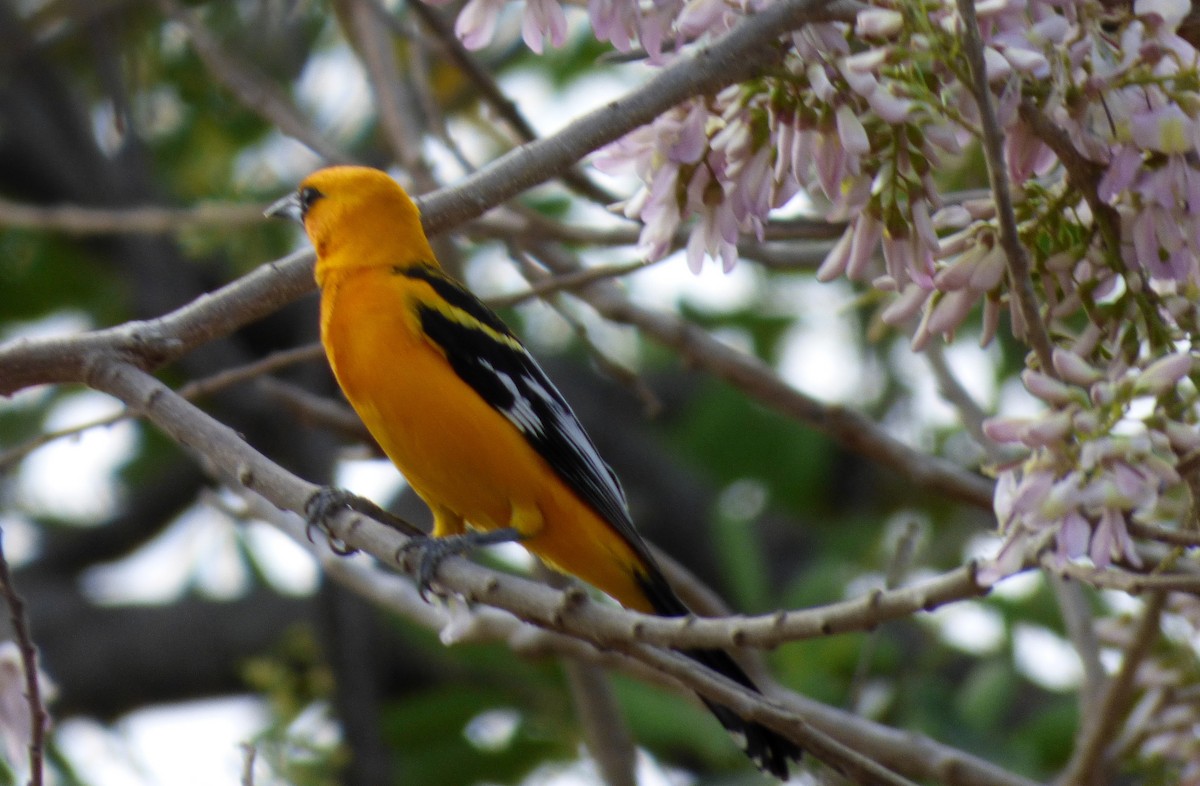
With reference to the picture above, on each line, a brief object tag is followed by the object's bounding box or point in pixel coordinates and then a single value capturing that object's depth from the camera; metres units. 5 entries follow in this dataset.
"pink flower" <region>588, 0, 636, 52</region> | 5.23
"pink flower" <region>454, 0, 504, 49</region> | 5.81
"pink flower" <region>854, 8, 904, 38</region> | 4.67
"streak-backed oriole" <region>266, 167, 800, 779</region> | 8.04
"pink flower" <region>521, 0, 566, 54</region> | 5.67
